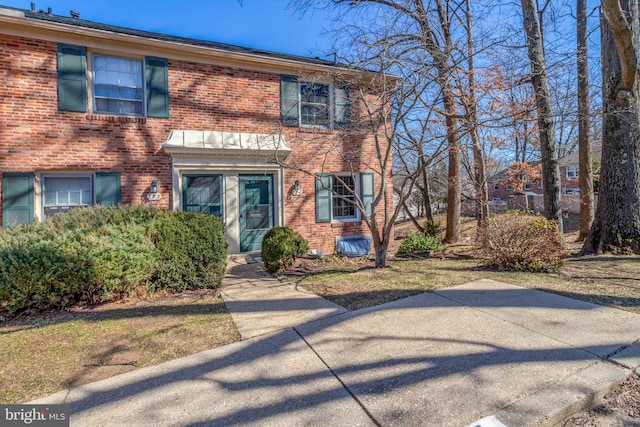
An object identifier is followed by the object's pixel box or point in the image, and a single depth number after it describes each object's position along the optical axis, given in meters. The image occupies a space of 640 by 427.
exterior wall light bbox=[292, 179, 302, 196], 9.33
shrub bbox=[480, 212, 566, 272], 5.64
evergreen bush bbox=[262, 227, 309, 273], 6.64
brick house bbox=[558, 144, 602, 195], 27.20
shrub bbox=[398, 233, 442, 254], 8.88
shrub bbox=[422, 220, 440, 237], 12.01
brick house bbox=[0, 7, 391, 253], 7.02
